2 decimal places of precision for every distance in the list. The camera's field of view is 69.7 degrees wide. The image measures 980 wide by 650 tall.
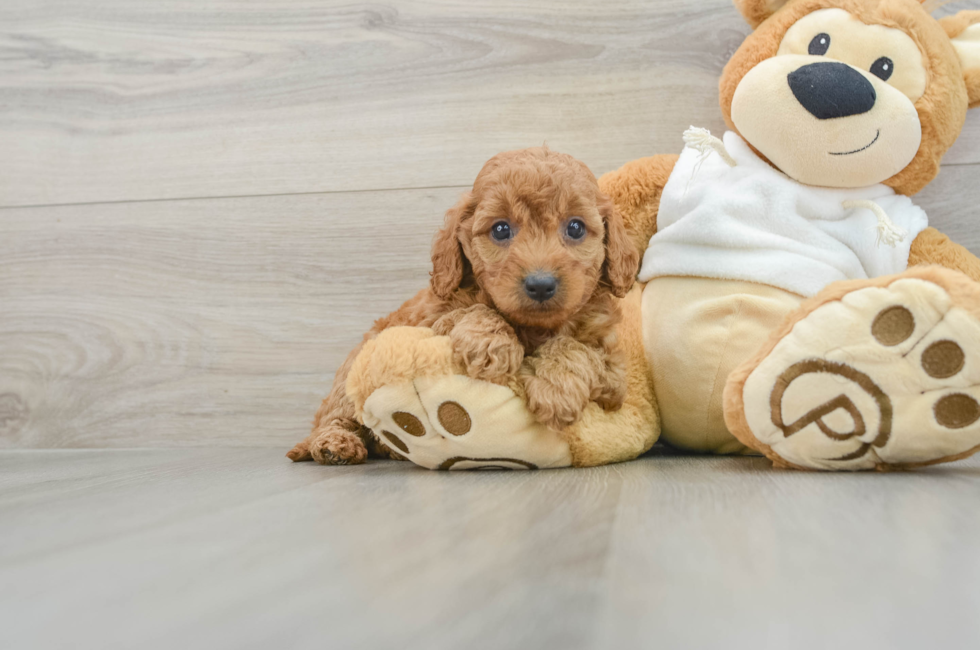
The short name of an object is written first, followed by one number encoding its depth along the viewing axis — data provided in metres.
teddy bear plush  0.78
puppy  0.88
